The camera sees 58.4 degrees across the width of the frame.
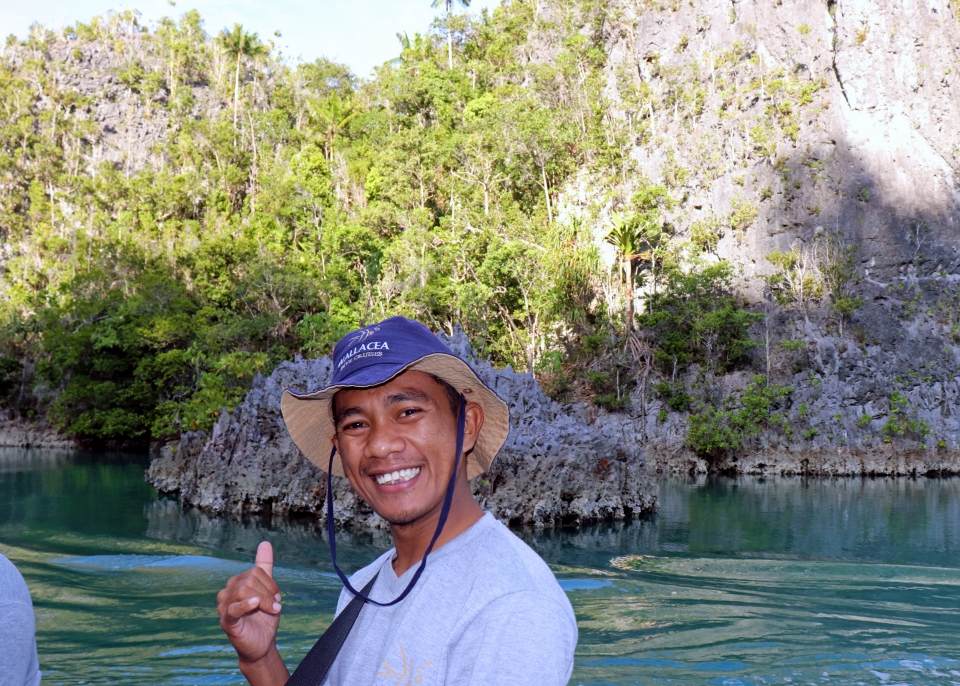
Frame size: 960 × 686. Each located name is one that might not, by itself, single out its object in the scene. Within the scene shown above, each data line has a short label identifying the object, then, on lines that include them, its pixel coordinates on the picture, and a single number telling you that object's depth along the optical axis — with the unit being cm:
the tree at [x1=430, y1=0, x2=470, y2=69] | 3469
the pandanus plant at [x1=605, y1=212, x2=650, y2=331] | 2527
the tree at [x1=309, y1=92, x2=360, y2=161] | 3606
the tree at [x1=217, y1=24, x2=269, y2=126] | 4374
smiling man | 131
